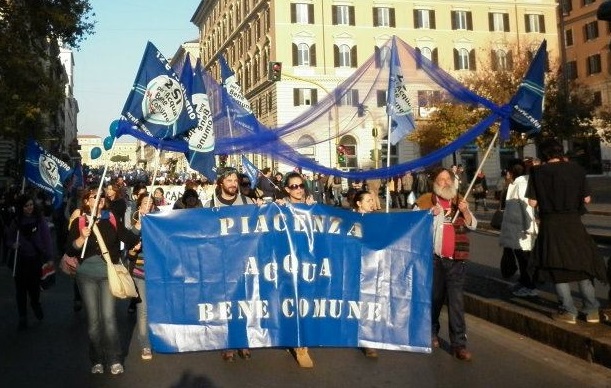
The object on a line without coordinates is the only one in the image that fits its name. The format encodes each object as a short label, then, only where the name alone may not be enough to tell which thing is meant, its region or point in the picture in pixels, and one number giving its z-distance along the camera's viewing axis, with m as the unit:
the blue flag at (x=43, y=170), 12.41
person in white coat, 8.53
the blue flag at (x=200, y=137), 7.77
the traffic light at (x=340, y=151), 8.59
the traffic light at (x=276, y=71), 22.77
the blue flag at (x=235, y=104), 8.48
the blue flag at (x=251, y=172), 12.37
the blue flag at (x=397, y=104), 7.82
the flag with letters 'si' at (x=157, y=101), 6.70
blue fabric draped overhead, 7.07
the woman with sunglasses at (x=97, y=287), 6.00
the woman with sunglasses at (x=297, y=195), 6.19
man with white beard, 6.28
